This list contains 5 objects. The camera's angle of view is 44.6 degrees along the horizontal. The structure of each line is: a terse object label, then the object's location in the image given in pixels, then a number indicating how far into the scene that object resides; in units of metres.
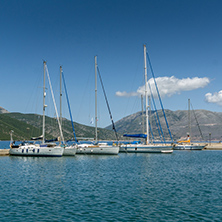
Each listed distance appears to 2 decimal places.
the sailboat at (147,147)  76.50
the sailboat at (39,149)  62.16
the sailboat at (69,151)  66.00
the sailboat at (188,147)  103.12
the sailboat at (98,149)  68.94
